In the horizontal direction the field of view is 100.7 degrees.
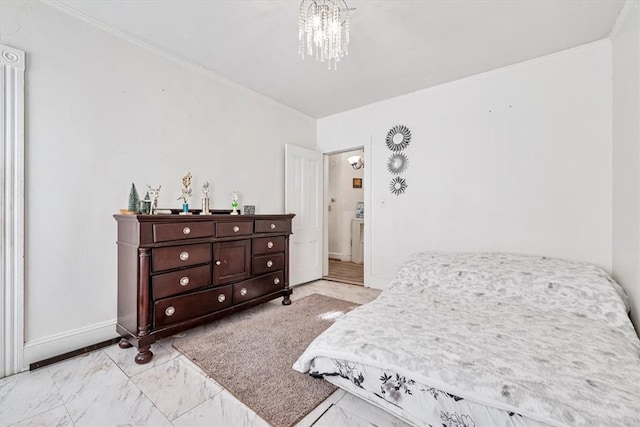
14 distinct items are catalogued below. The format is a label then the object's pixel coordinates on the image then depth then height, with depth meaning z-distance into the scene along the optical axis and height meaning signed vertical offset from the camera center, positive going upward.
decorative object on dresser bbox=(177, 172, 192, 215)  2.41 +0.22
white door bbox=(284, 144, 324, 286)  3.73 +0.07
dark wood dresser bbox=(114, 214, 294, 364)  1.84 -0.47
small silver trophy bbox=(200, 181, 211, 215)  2.48 +0.11
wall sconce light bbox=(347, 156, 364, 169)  5.52 +1.10
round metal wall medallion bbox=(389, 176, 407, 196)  3.43 +0.36
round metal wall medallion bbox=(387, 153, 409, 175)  3.42 +0.65
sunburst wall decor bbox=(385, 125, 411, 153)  3.40 +0.99
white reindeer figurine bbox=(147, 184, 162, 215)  2.10 +0.10
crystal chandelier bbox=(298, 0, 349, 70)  1.77 +1.34
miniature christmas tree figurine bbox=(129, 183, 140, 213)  2.04 +0.08
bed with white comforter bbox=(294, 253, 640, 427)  0.98 -0.67
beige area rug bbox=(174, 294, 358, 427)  1.44 -1.02
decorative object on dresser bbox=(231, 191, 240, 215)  2.72 +0.11
